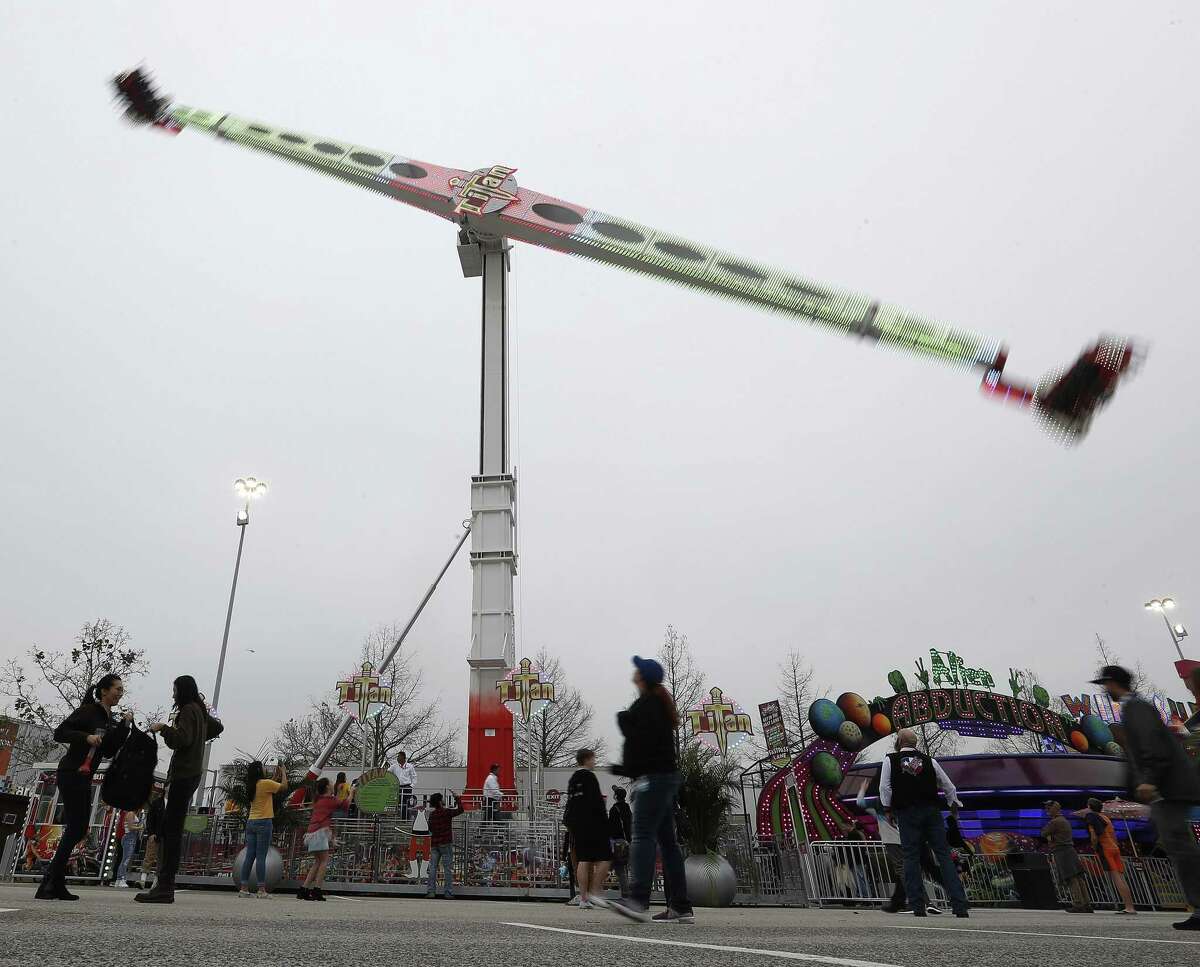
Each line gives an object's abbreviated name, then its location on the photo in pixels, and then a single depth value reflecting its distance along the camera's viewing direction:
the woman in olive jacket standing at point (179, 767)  5.88
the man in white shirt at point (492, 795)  15.99
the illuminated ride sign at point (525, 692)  22.72
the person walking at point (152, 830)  10.64
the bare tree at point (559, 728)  42.56
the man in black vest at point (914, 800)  7.48
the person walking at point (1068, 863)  10.94
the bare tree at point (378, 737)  38.12
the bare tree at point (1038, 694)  23.91
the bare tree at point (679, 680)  36.38
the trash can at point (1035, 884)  13.75
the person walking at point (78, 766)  5.45
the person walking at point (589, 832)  8.00
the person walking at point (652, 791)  5.31
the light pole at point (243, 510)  22.78
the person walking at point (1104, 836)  10.69
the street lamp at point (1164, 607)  31.18
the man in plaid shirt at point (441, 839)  11.78
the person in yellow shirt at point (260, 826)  9.37
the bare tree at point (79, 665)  26.02
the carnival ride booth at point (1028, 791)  20.83
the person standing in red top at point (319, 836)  9.11
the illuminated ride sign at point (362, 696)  23.88
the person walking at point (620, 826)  11.20
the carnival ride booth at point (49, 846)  12.20
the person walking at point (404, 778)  16.98
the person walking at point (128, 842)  10.56
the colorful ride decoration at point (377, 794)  15.95
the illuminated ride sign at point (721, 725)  22.28
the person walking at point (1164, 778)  5.32
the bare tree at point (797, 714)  37.72
